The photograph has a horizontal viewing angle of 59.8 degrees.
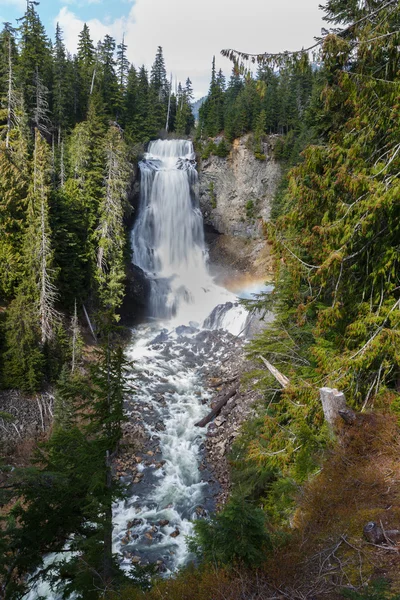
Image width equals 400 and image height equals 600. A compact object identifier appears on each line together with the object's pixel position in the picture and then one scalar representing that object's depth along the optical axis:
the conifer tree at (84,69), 35.62
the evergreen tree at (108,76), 36.28
